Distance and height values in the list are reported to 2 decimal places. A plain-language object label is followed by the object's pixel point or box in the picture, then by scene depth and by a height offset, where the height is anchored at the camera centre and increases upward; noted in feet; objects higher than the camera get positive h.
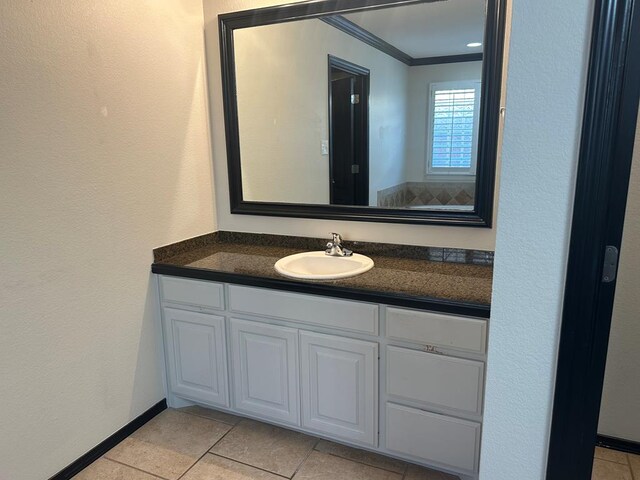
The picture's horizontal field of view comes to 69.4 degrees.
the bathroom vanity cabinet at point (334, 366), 5.60 -2.99
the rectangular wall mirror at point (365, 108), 6.34 +0.51
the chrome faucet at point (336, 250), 7.22 -1.65
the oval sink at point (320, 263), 6.94 -1.82
